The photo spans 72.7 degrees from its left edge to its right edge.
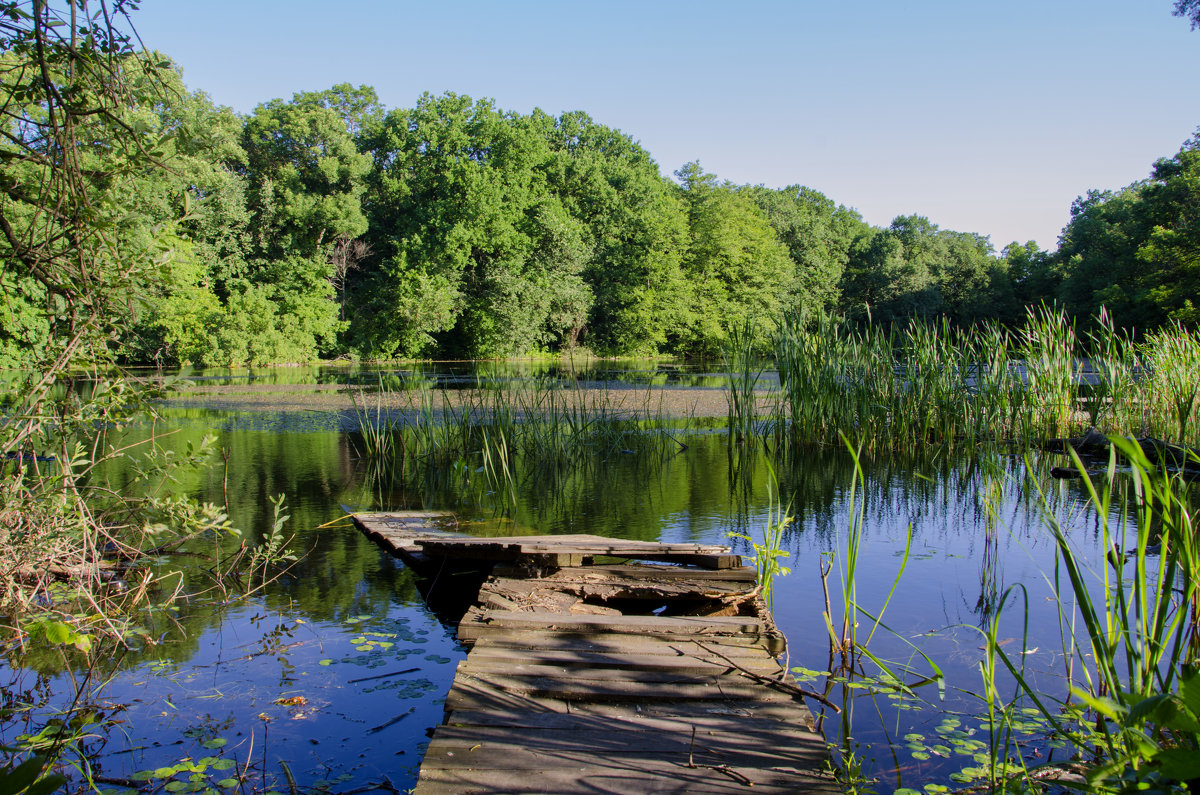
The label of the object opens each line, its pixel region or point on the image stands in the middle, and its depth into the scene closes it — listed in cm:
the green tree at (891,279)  4241
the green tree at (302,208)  2738
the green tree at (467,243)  2909
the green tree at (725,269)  3447
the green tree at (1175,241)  2312
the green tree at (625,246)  3275
